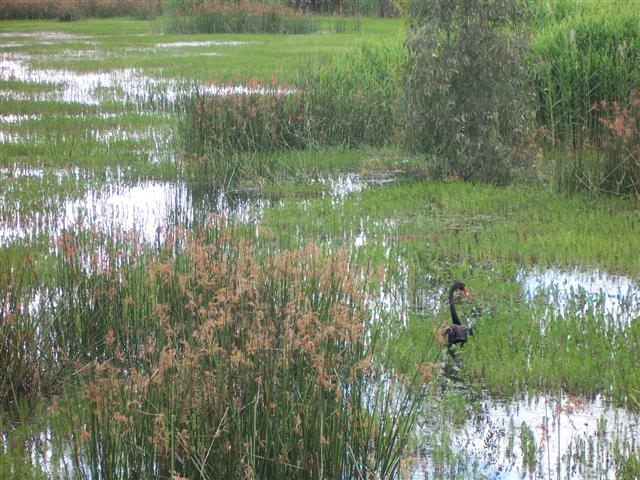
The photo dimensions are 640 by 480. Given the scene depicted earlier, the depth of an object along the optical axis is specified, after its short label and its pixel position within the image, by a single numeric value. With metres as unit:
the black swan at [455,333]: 15.09
